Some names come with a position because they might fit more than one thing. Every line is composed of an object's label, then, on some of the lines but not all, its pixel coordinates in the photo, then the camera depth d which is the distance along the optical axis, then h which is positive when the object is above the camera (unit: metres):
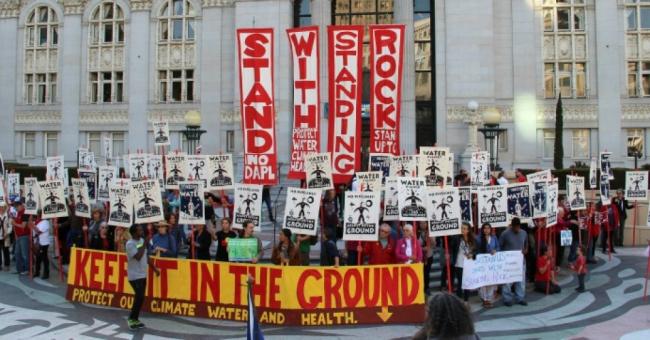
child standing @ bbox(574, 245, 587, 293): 12.61 -1.71
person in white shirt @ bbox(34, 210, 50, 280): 14.52 -1.34
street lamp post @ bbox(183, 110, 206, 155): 25.42 +2.91
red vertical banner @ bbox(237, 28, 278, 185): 15.62 +2.71
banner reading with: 16.22 +2.79
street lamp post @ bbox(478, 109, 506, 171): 22.32 +2.65
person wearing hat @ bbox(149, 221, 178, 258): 11.67 -1.05
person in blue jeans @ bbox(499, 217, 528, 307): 11.91 -1.16
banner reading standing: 16.33 +2.59
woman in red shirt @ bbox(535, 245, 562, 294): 12.59 -1.89
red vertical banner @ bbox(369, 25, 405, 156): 16.72 +3.07
